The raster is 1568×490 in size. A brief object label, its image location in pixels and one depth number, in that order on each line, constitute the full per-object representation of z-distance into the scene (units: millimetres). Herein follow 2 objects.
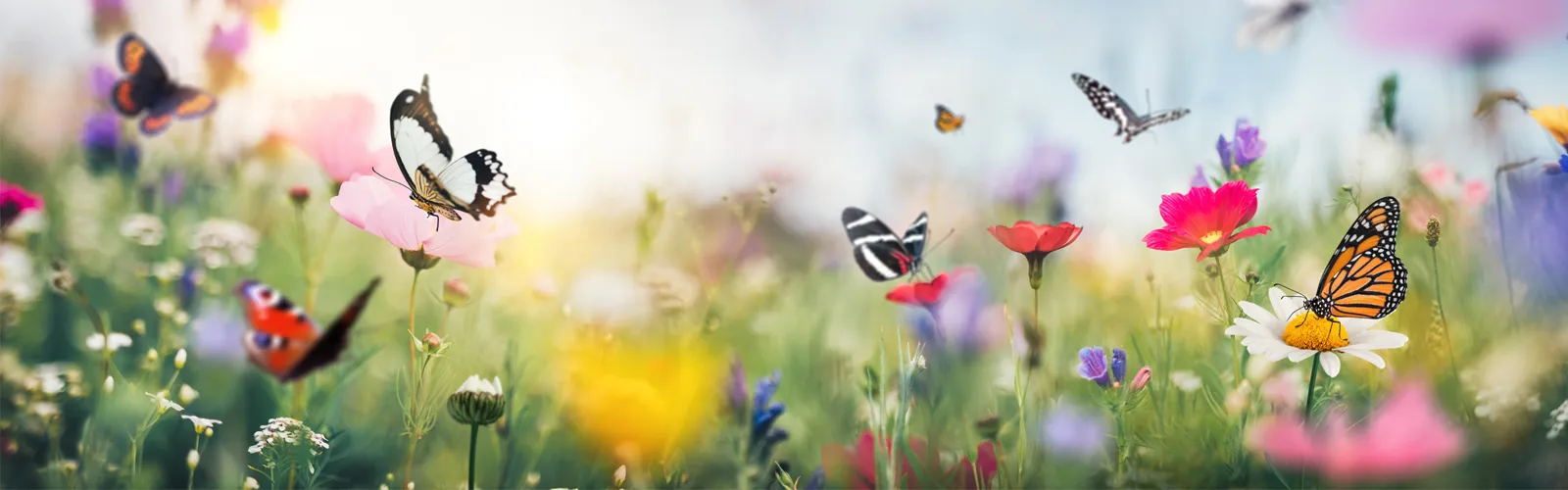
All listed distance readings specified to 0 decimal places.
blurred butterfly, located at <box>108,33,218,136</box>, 1279
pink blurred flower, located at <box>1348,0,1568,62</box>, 1207
